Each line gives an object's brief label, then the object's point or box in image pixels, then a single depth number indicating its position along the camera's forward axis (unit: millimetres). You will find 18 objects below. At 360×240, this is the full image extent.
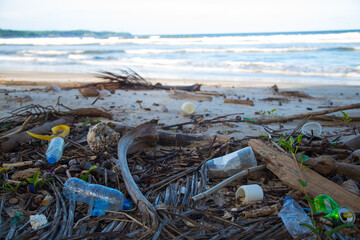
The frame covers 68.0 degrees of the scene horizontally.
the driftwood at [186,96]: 5188
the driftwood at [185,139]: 2442
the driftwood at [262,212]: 1500
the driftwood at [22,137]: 2348
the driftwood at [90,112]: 3357
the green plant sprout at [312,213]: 1206
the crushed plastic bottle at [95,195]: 1596
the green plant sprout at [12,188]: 1723
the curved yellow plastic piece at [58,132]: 2472
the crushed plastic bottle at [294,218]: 1341
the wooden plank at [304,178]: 1542
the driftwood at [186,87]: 5961
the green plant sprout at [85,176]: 1842
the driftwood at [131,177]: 1416
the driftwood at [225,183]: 1606
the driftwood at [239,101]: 4734
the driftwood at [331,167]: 1763
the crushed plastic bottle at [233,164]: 1958
